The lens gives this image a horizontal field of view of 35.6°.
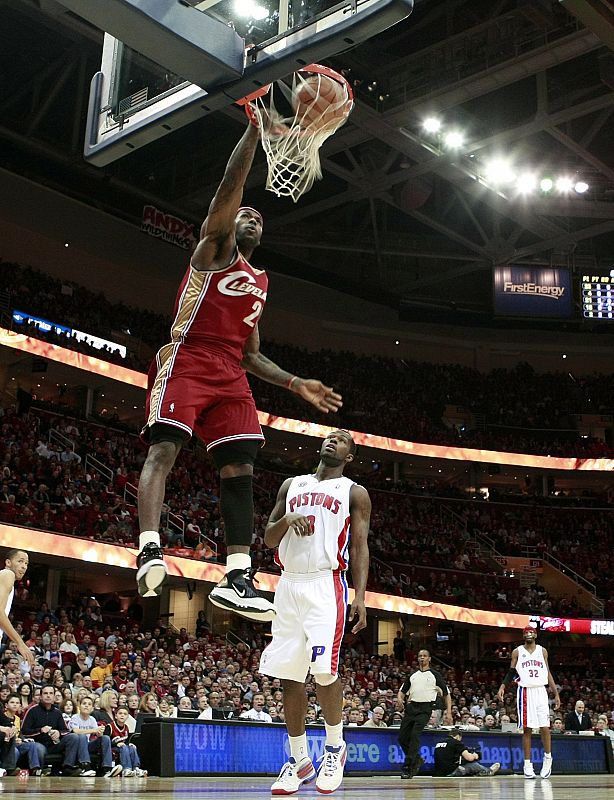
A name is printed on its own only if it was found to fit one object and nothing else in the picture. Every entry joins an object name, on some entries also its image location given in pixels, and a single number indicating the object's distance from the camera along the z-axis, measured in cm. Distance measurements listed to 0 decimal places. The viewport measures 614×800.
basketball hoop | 548
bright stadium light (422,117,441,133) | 2444
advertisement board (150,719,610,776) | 988
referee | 1234
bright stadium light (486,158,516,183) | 2675
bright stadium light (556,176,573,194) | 2745
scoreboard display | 3125
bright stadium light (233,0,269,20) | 570
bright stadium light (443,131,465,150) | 2512
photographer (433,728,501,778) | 1355
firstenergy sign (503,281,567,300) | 3192
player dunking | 482
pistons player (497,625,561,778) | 1270
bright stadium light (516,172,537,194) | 2705
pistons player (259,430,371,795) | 591
